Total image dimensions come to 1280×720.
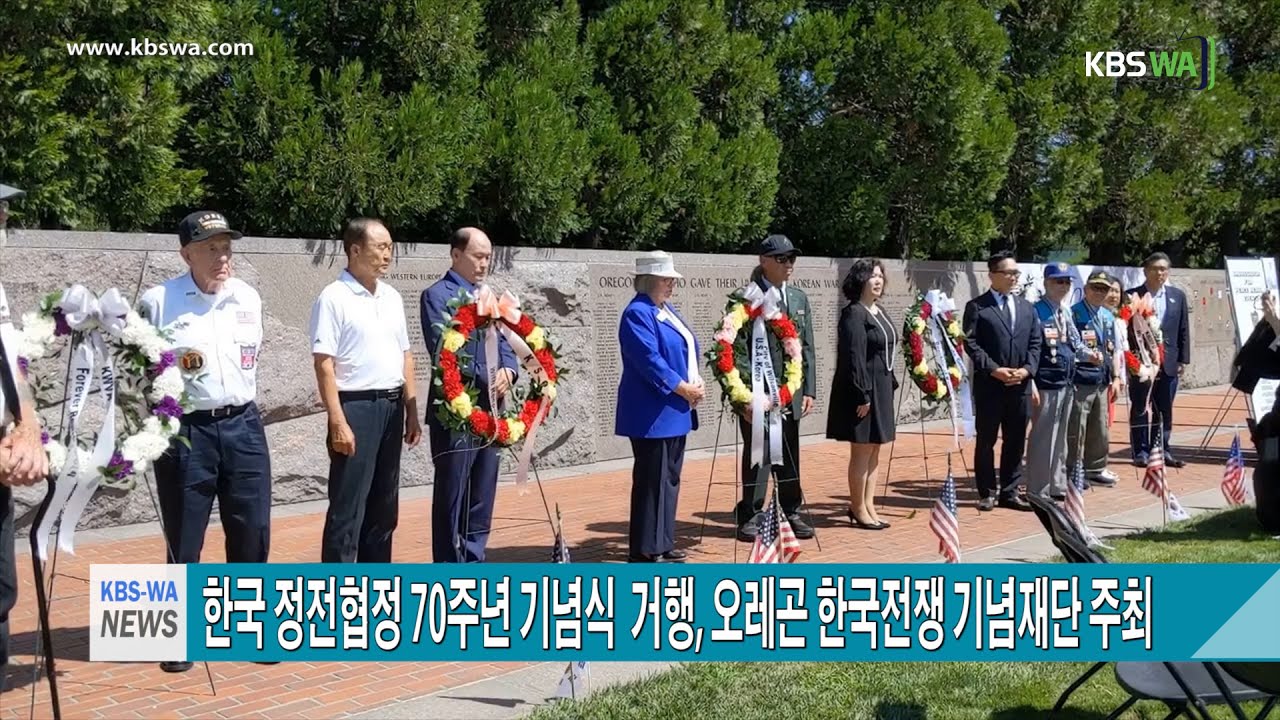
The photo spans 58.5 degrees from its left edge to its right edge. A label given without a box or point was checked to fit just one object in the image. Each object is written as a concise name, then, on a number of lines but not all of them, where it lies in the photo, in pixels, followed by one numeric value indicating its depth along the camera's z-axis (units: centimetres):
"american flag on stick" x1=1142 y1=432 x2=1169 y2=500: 881
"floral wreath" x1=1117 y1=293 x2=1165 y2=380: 1154
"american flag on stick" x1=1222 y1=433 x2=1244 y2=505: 906
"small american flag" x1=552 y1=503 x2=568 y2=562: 518
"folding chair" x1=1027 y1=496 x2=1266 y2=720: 406
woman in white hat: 715
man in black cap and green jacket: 817
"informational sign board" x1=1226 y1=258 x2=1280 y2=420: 1192
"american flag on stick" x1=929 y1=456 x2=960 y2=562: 676
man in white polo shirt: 579
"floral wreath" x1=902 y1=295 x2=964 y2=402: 929
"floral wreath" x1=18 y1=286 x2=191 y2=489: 498
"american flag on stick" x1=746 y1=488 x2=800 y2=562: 584
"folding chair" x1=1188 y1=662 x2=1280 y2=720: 389
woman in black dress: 857
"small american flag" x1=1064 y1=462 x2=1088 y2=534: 782
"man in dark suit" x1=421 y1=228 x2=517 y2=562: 643
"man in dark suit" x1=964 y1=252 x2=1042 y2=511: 953
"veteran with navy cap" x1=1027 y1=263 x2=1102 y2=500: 975
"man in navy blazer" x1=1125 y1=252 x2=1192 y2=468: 1204
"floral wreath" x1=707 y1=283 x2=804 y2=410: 773
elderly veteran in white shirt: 540
